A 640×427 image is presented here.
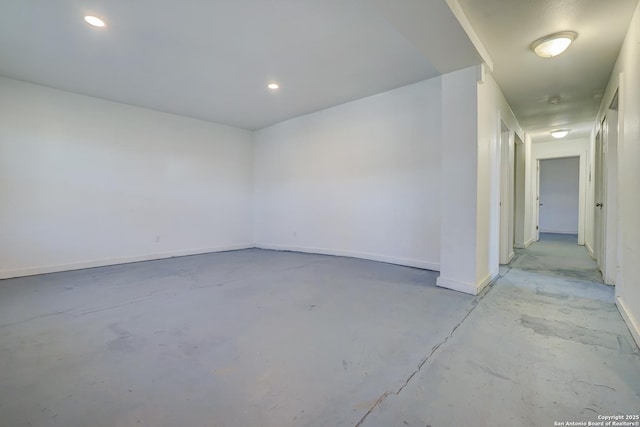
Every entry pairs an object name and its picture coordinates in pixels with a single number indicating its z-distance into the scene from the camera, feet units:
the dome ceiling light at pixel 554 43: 8.58
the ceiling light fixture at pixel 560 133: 20.42
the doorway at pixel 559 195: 29.37
